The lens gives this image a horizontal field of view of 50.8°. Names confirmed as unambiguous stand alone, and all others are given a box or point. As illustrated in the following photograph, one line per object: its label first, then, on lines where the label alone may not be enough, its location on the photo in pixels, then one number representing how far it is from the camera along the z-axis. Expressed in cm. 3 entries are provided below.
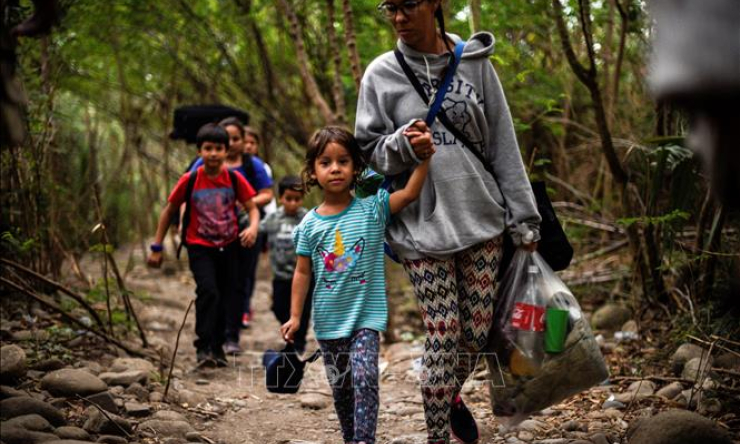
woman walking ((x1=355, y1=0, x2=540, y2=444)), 325
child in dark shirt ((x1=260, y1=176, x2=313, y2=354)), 616
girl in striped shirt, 325
